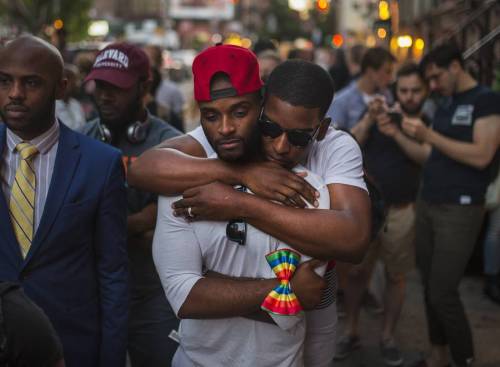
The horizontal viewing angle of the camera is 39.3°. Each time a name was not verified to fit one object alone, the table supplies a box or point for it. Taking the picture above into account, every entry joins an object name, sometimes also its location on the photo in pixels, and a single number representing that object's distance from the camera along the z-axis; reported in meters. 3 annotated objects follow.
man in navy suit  2.85
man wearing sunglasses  2.44
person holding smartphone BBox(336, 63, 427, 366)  5.90
